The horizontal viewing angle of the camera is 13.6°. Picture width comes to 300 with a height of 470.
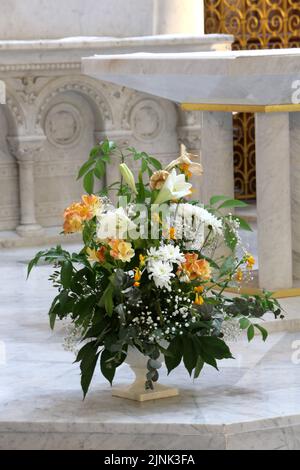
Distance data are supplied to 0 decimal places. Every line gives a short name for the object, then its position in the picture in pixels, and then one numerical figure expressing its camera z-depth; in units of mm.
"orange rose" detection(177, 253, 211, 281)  4816
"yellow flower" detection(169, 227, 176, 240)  4855
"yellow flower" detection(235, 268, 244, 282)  5005
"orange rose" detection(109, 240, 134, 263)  4742
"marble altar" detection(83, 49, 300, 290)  6023
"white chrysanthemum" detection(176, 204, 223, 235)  4957
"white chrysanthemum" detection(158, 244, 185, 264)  4773
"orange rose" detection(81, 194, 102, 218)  4898
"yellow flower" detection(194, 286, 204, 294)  4844
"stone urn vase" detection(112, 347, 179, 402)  4992
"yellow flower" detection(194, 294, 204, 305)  4822
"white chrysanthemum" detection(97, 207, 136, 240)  4789
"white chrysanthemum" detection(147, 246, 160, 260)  4781
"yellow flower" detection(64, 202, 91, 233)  4879
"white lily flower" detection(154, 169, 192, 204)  4895
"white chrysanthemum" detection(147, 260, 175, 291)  4750
